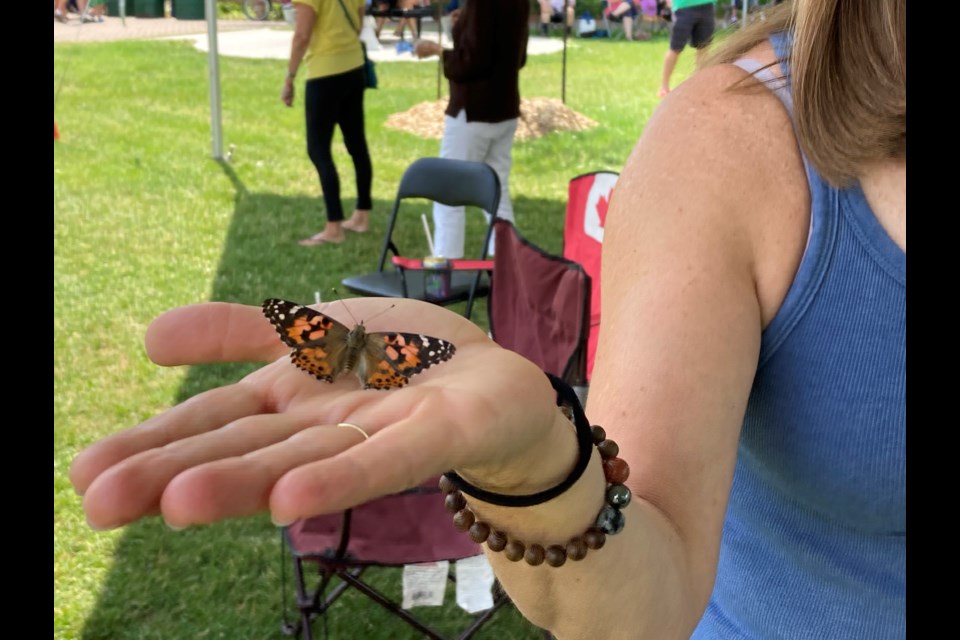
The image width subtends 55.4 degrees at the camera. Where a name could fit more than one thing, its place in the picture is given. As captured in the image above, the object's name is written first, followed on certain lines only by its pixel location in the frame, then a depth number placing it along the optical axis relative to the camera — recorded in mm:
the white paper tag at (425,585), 3357
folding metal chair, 5016
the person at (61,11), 12911
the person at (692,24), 12531
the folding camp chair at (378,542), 2701
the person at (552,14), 22453
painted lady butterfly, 755
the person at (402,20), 12562
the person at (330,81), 6785
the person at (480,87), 6137
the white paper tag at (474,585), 3291
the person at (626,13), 24278
